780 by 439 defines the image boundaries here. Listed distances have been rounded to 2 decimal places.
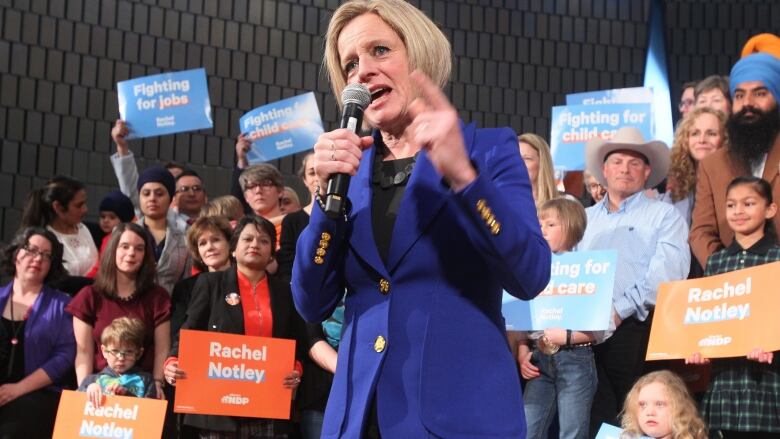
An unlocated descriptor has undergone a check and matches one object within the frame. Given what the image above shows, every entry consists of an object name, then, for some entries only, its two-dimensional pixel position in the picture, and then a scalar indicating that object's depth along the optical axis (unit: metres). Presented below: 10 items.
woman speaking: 1.66
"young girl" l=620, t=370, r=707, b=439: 4.04
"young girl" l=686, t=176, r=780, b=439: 4.10
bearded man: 4.85
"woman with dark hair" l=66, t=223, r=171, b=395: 5.08
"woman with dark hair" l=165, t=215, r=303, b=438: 4.79
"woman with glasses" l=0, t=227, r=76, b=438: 5.13
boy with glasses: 4.84
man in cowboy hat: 4.54
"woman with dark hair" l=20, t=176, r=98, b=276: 6.13
